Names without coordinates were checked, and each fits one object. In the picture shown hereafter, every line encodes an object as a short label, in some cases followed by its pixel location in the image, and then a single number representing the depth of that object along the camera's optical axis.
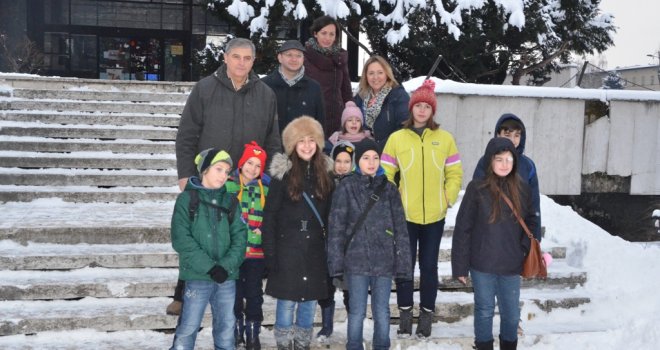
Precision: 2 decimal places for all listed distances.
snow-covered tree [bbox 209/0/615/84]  11.04
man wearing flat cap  4.94
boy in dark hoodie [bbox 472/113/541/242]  4.29
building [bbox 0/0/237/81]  16.94
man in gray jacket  4.25
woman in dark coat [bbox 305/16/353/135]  5.29
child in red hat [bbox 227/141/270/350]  4.06
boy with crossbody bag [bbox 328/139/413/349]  3.99
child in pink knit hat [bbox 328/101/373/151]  4.74
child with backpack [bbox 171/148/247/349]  3.66
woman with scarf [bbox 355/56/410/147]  4.89
